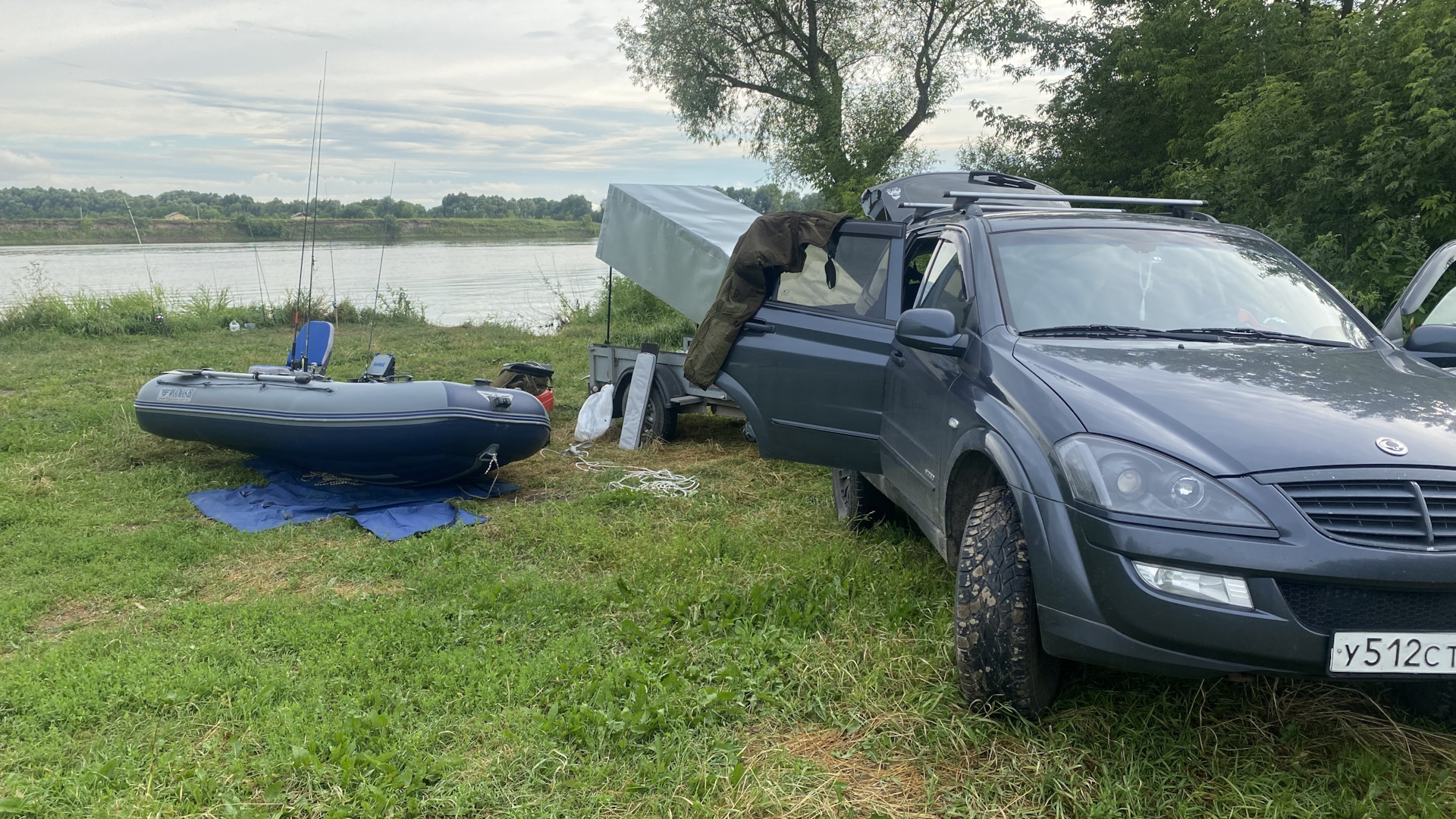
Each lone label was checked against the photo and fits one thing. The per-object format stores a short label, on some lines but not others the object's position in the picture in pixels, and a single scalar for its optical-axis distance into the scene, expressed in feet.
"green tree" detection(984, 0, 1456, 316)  25.73
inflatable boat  21.02
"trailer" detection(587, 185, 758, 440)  26.63
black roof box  27.43
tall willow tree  63.31
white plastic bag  27.84
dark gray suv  7.57
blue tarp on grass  19.70
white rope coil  21.71
